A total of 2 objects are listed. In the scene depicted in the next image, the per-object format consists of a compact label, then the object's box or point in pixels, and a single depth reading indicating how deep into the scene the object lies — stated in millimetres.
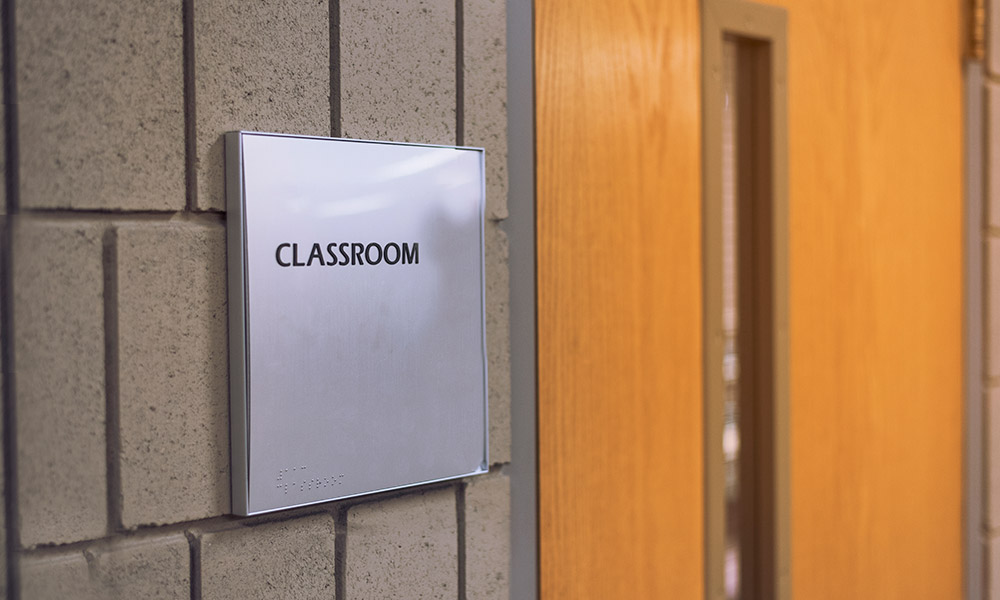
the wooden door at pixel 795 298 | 1210
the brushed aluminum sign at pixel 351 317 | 846
